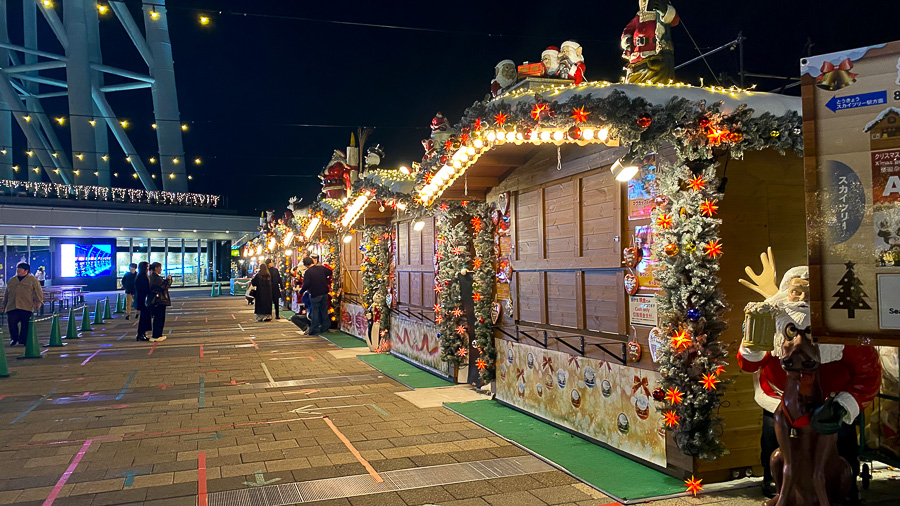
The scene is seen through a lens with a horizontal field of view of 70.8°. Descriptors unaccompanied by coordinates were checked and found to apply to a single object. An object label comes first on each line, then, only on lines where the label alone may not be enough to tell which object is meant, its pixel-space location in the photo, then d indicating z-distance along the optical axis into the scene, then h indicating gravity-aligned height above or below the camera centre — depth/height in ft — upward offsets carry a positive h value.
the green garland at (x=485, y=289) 28.50 -1.32
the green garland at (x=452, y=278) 31.45 -0.86
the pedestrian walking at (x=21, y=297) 47.39 -2.15
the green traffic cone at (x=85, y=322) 61.52 -5.35
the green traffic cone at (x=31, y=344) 43.05 -5.20
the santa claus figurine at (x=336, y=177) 47.93 +6.66
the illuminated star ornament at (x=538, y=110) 18.45 +4.37
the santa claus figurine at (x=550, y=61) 23.97 +7.52
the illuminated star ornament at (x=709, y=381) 16.47 -3.25
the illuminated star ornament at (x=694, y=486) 16.26 -5.90
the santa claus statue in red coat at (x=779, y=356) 12.53 -2.22
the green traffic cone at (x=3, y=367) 35.47 -5.57
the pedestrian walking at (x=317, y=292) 54.80 -2.54
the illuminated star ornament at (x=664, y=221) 17.22 +0.99
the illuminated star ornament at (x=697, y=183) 16.74 +1.95
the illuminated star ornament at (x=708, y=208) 16.58 +1.27
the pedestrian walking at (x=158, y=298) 50.37 -2.57
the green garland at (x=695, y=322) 16.55 -1.73
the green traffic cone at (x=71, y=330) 55.16 -5.47
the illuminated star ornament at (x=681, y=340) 16.58 -2.18
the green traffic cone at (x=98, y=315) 69.40 -5.30
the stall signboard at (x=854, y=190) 9.90 +1.03
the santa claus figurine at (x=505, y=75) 24.48 +7.16
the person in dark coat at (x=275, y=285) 70.81 -2.39
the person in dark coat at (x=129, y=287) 77.71 -2.52
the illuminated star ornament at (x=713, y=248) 16.55 +0.22
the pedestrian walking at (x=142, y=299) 52.95 -2.76
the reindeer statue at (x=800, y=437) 12.90 -3.80
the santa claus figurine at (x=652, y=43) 19.60 +6.71
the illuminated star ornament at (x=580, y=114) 17.78 +4.06
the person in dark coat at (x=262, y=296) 70.18 -3.54
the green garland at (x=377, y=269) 45.14 -0.50
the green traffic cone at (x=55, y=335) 48.96 -5.24
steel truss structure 134.21 +41.16
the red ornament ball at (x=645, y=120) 17.17 +3.74
